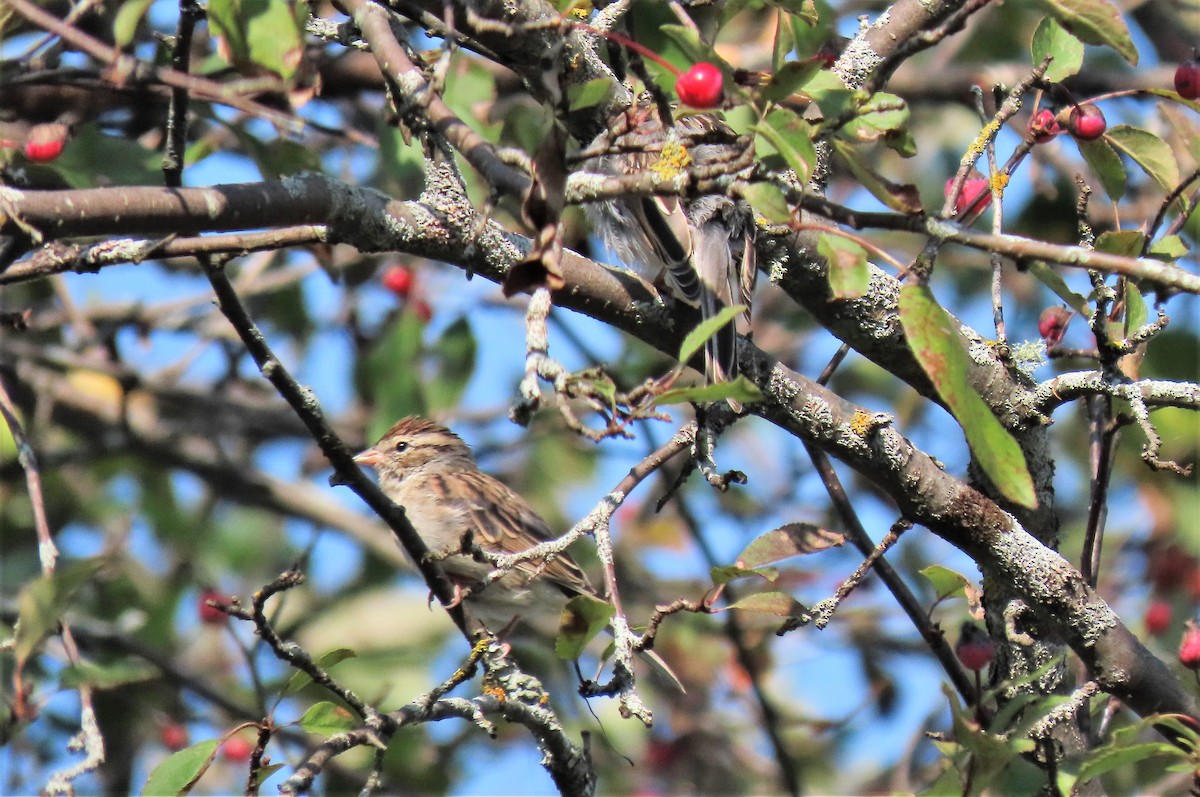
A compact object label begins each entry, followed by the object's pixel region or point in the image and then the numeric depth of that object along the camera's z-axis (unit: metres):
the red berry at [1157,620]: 10.37
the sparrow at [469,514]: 9.16
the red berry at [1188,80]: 5.28
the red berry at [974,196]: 5.54
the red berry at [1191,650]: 5.50
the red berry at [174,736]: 9.94
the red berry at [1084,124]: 5.22
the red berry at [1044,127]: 5.14
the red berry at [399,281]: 11.12
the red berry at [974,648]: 5.22
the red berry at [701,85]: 3.73
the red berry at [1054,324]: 6.05
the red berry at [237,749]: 10.22
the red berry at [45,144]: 6.30
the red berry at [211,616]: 10.02
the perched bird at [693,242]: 5.79
